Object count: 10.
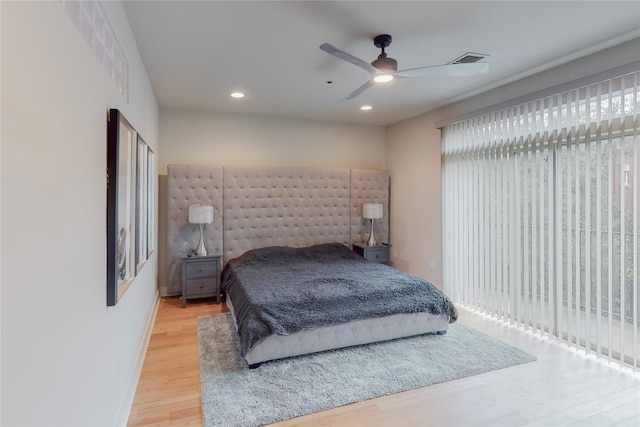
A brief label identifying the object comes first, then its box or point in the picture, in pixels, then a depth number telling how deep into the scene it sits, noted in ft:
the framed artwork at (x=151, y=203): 9.95
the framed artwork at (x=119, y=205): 5.35
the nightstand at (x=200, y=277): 13.51
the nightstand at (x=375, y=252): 16.20
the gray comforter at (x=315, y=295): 8.73
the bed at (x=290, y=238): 9.41
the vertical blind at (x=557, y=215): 8.40
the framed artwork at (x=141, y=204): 7.57
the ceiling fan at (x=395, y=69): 7.97
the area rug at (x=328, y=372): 7.01
